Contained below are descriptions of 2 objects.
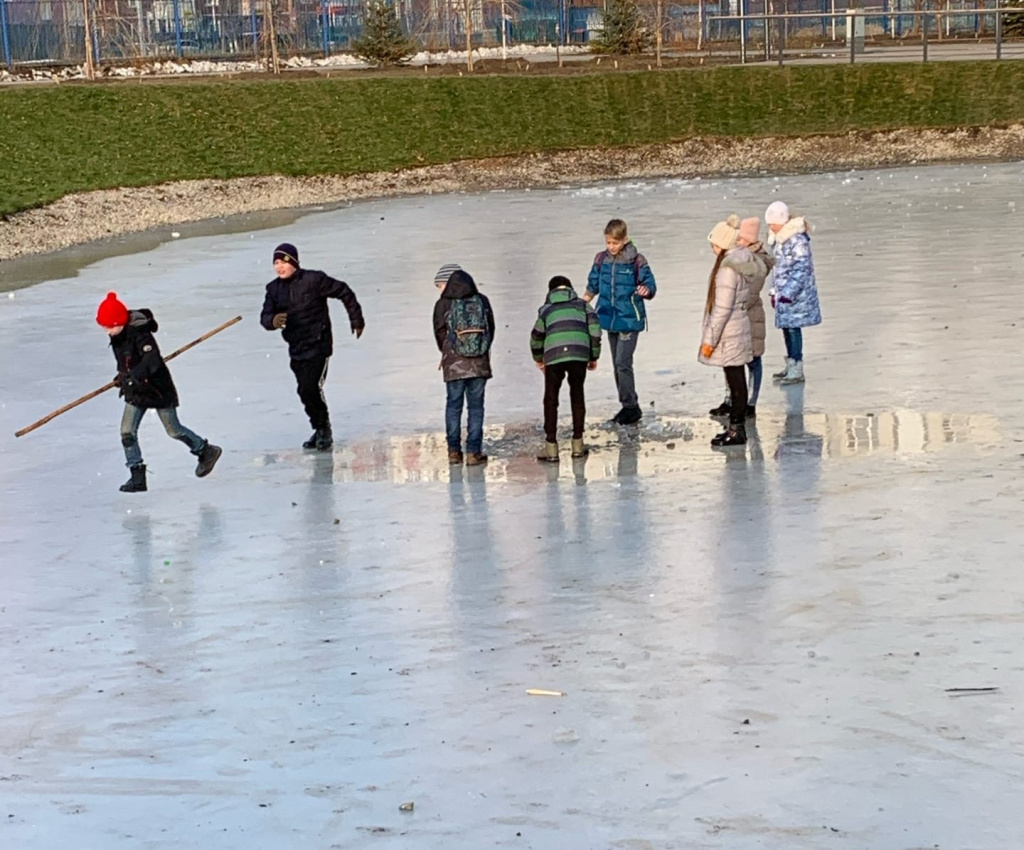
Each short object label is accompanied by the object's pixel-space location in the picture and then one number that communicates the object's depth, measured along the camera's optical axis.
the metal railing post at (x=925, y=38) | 41.29
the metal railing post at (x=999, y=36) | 41.75
